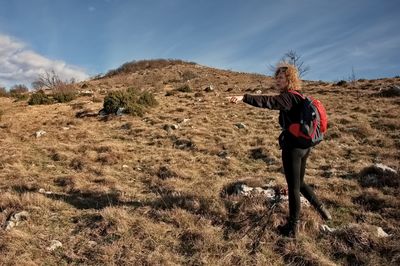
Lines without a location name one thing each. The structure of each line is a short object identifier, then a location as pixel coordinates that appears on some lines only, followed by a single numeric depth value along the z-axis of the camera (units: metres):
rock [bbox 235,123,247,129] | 12.63
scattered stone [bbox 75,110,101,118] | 15.58
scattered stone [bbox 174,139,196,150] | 10.04
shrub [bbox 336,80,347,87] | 27.72
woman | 3.82
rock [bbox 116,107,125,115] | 15.27
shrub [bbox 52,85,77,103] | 20.67
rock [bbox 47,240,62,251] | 4.52
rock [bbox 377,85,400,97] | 18.80
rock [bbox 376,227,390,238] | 4.37
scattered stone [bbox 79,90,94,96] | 24.26
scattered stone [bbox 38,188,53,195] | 6.47
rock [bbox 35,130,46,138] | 11.82
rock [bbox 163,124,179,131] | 12.38
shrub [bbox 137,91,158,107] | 17.43
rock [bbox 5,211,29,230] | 5.07
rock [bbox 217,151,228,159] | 9.02
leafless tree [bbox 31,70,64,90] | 25.48
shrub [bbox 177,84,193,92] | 25.56
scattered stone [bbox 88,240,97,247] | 4.58
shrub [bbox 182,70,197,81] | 41.46
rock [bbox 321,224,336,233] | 4.63
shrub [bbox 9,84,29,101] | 23.23
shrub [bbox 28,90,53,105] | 19.39
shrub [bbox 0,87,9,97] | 25.75
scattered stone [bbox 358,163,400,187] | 6.09
